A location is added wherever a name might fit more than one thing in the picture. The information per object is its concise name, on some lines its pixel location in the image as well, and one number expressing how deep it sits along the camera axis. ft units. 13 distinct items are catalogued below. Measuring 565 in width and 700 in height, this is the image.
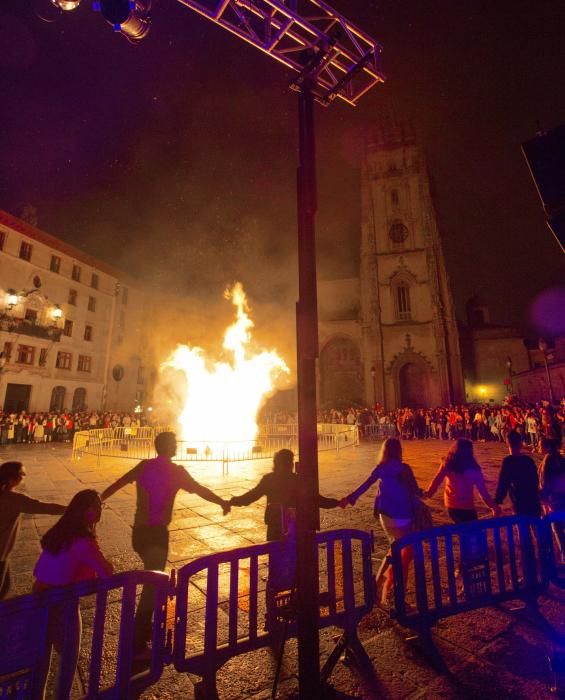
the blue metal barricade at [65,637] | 6.88
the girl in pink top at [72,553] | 8.82
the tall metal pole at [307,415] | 8.04
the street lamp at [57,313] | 59.93
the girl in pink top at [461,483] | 14.76
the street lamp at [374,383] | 106.52
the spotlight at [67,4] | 17.17
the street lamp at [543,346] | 59.73
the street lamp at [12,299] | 54.63
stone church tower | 106.01
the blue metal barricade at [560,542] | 12.12
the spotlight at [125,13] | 16.33
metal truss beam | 17.35
